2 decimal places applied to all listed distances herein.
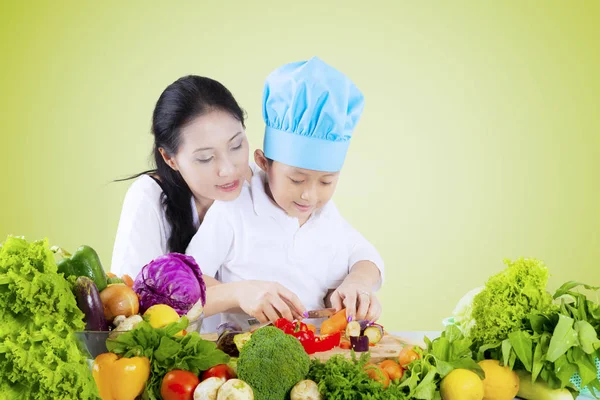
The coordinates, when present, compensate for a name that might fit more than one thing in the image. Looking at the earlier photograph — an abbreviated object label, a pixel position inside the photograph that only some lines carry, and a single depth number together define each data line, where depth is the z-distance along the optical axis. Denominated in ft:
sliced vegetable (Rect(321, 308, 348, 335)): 6.84
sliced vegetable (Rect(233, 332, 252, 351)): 5.80
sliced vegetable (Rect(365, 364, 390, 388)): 5.22
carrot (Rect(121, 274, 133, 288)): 6.10
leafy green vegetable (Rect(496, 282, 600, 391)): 5.29
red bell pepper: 6.34
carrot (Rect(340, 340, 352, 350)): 6.67
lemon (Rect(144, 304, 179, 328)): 5.36
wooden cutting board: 6.19
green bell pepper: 5.28
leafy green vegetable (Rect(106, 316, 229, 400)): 5.04
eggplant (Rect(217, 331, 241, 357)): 6.10
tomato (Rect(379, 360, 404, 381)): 5.41
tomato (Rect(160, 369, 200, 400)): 4.97
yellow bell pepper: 4.89
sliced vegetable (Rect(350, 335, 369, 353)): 6.46
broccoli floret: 5.01
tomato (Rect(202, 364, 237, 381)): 5.16
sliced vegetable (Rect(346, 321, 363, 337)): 6.69
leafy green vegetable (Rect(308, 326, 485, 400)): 4.98
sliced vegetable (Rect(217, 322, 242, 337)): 7.18
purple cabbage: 5.66
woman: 8.44
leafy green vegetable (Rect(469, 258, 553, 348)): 5.52
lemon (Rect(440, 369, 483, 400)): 5.18
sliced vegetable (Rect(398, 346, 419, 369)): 5.55
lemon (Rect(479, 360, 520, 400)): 5.46
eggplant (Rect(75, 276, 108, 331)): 4.97
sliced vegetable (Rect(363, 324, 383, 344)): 6.75
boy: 7.80
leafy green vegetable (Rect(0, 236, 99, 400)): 4.36
